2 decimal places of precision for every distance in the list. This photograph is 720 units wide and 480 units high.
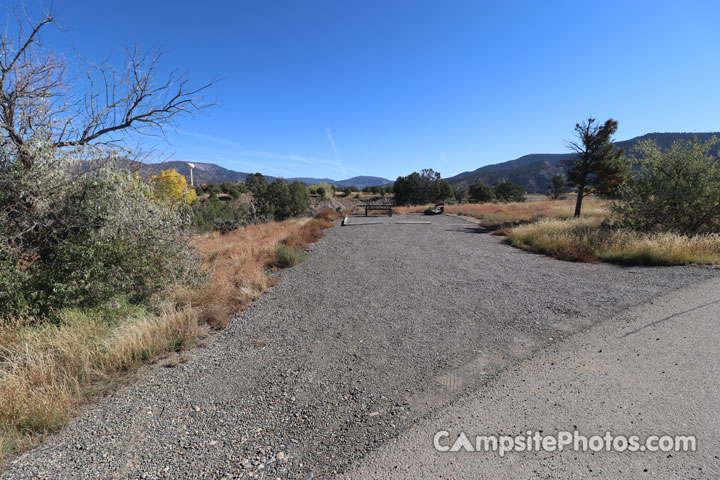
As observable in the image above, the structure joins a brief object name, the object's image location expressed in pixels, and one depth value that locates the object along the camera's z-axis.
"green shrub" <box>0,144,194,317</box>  3.66
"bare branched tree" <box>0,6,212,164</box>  3.75
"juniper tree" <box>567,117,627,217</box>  17.33
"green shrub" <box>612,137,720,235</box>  8.83
